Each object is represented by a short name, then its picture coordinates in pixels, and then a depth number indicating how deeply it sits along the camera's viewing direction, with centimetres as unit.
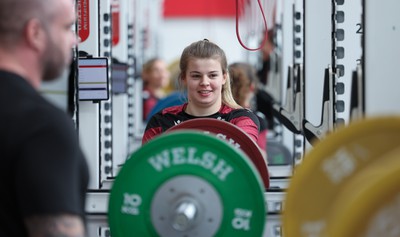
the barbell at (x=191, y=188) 383
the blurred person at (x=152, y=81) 1527
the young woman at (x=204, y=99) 607
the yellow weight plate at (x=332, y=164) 321
